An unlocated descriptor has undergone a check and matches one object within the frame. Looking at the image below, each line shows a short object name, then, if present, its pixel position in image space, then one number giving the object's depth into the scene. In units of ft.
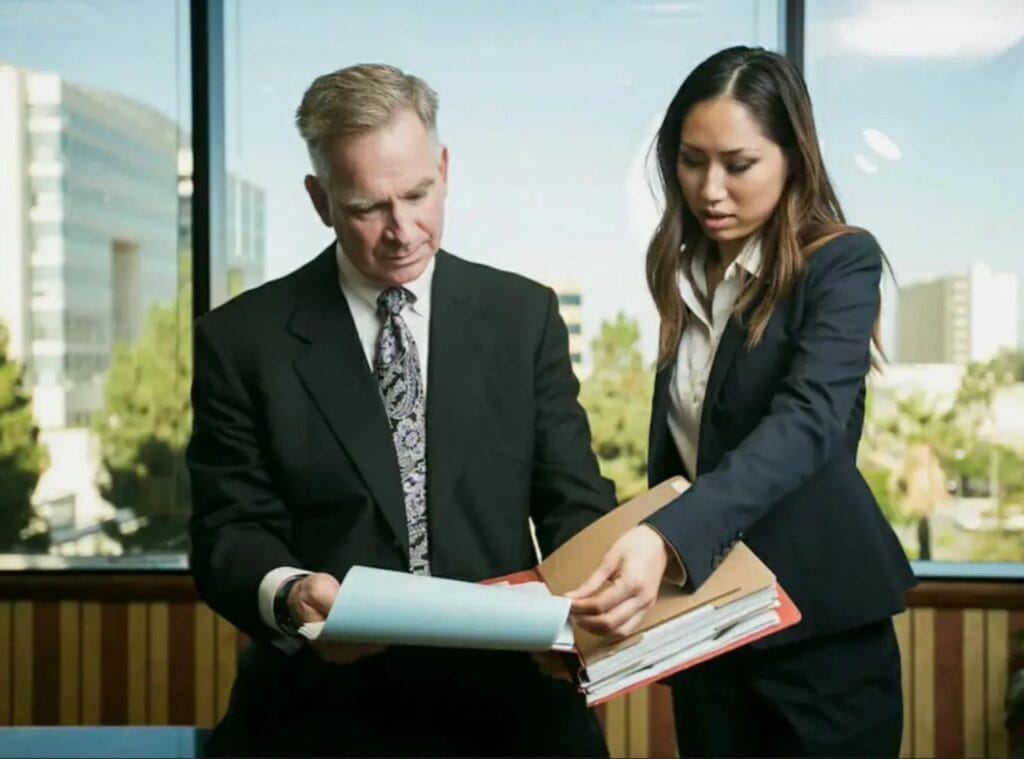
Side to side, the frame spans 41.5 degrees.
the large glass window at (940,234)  9.99
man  5.29
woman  5.24
